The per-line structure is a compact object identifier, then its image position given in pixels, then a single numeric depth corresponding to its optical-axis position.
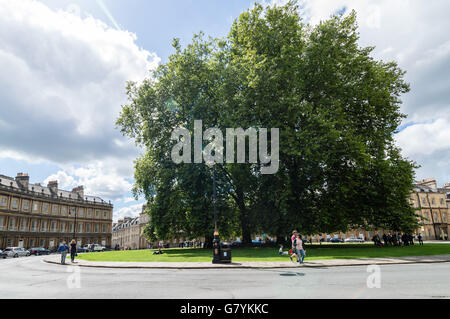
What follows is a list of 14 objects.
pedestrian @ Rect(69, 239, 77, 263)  24.08
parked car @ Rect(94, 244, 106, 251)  66.09
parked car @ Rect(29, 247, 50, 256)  54.83
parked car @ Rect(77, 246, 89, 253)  63.91
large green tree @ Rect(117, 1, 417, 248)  26.98
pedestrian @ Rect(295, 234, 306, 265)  16.30
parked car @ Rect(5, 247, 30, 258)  46.03
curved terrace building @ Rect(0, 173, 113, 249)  63.47
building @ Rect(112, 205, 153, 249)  114.81
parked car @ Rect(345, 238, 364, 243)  75.06
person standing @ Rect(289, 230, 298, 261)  17.50
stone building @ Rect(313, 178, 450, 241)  77.25
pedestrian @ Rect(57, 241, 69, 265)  22.89
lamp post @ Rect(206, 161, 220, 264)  17.75
